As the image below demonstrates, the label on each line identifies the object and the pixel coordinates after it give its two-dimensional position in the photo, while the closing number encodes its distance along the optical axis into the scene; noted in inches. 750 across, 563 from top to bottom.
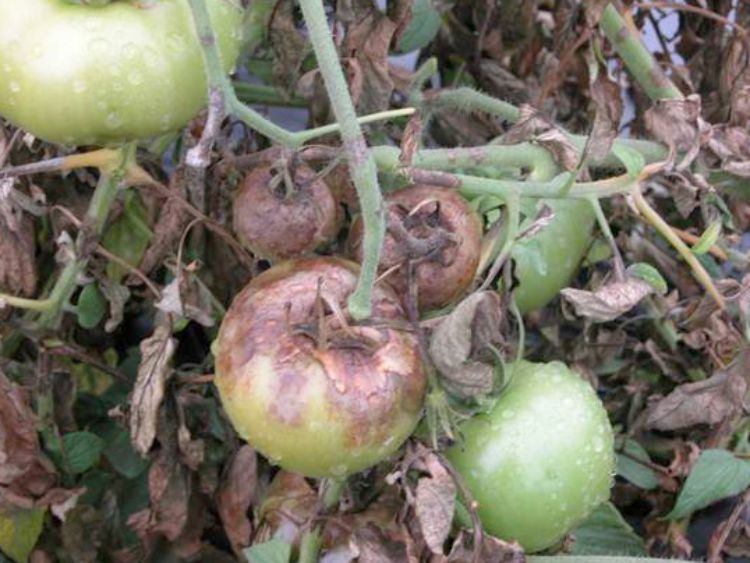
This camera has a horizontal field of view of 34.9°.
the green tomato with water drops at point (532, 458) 33.9
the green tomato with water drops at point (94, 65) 28.3
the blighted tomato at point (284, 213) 32.8
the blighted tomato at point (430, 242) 31.1
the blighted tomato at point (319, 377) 28.4
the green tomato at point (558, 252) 43.1
